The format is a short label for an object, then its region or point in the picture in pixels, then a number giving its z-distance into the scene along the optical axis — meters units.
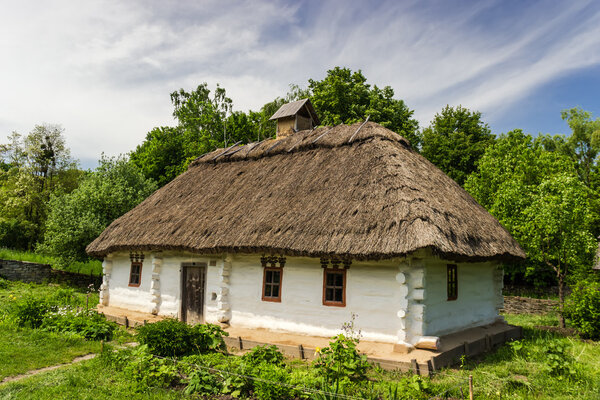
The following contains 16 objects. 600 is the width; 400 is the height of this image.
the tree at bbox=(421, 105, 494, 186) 28.83
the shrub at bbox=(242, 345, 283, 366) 7.34
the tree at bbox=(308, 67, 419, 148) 26.84
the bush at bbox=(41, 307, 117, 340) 10.04
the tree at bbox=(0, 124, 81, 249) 28.55
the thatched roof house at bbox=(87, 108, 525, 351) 9.05
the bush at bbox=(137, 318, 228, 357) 8.22
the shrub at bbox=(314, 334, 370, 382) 6.84
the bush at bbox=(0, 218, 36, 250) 28.31
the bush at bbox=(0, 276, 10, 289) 18.96
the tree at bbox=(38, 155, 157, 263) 19.77
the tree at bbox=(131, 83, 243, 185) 32.72
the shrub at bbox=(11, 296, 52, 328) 10.51
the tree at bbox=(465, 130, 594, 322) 13.53
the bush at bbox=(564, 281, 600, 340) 11.38
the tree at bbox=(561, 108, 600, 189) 30.08
